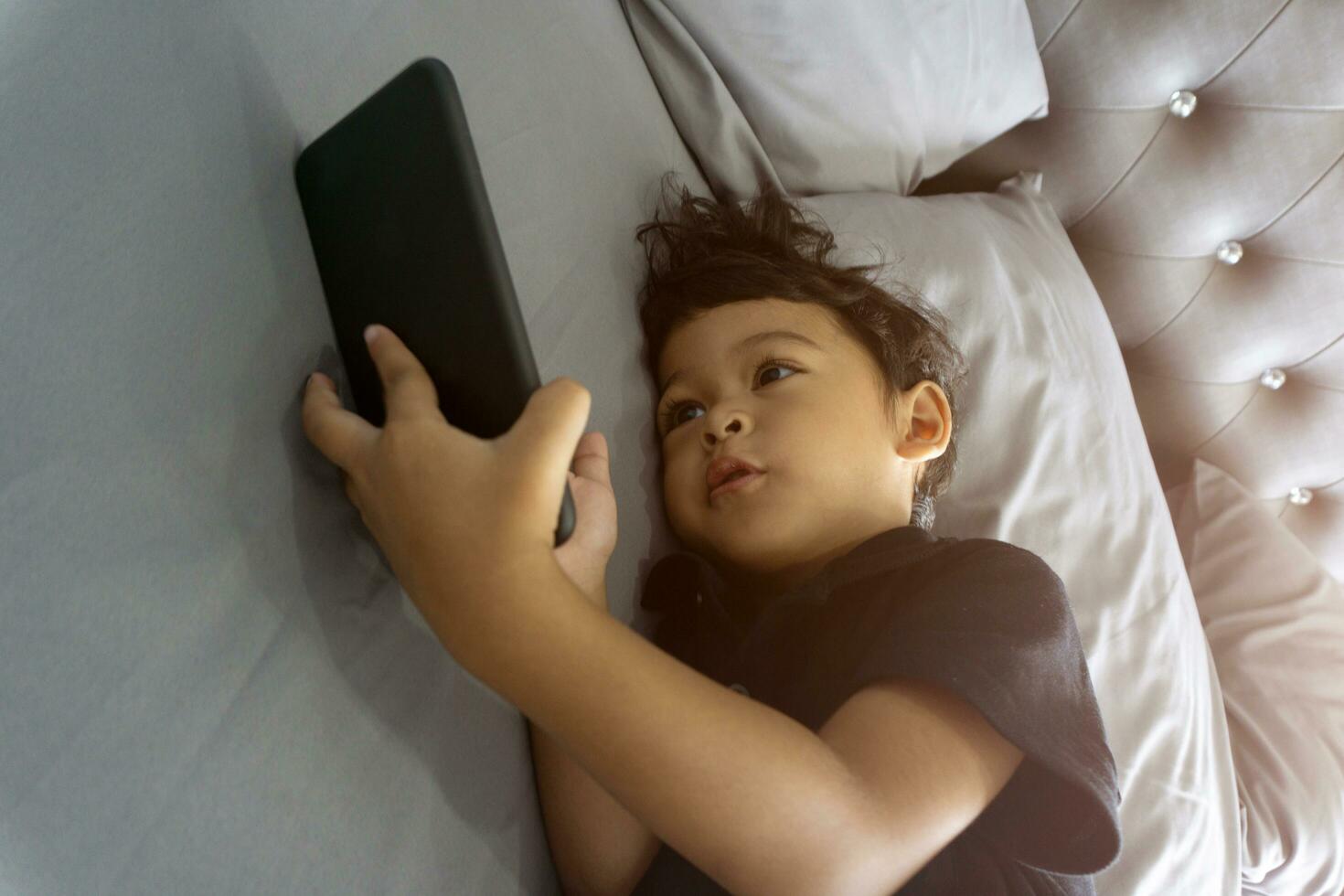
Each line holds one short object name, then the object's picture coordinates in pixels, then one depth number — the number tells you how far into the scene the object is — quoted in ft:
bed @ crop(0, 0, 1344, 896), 1.11
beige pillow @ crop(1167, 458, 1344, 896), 3.05
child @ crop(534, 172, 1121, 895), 1.58
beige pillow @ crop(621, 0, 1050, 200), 2.72
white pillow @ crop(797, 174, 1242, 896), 2.61
